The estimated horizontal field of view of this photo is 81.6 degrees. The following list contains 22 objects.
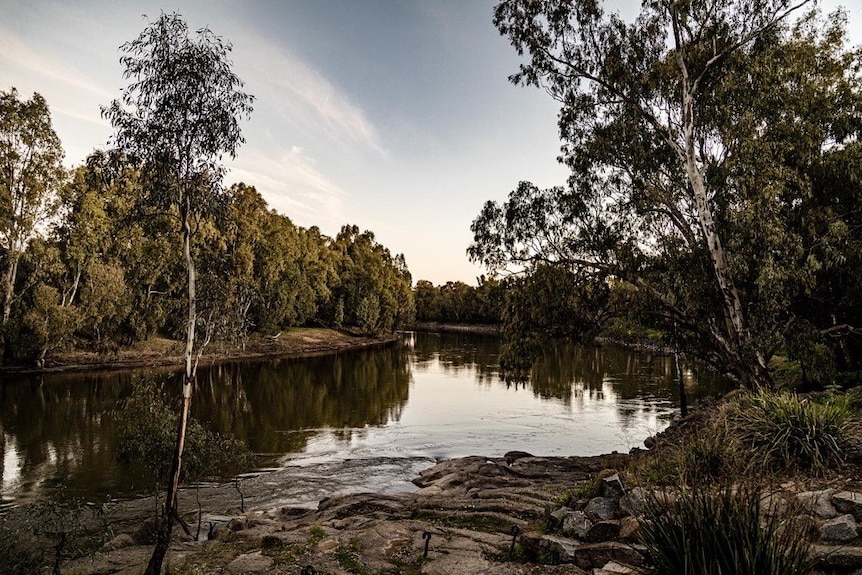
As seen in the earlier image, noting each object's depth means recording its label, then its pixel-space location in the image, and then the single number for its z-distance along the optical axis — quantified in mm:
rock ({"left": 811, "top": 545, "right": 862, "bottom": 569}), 4914
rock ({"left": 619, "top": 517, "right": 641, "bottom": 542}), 6672
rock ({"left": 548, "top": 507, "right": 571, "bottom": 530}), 8180
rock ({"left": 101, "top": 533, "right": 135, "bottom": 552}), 10488
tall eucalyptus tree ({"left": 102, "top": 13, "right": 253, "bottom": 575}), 11211
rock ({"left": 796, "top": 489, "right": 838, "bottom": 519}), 6129
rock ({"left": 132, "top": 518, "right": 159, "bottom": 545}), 11109
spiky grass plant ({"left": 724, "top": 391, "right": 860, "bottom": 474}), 7676
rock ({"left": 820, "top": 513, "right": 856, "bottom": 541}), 5523
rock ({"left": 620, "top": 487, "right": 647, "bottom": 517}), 7232
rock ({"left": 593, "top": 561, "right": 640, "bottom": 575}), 5711
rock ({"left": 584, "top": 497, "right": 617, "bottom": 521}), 7727
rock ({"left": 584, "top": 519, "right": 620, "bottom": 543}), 7126
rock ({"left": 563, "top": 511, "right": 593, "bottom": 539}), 7586
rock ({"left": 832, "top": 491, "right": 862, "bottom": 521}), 6031
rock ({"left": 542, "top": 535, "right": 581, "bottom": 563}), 7012
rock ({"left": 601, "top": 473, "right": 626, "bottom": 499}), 8117
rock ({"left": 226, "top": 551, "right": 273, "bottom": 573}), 8391
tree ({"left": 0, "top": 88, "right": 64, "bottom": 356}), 34812
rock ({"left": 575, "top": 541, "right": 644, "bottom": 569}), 6332
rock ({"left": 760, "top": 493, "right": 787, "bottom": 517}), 6080
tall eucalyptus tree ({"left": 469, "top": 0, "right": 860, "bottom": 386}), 14312
